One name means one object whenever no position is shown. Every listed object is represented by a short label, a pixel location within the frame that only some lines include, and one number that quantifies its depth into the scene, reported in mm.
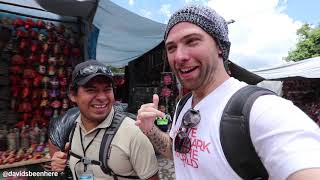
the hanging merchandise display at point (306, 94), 5017
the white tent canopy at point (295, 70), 4489
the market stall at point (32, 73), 2747
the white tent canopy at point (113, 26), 2602
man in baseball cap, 1150
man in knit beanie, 556
